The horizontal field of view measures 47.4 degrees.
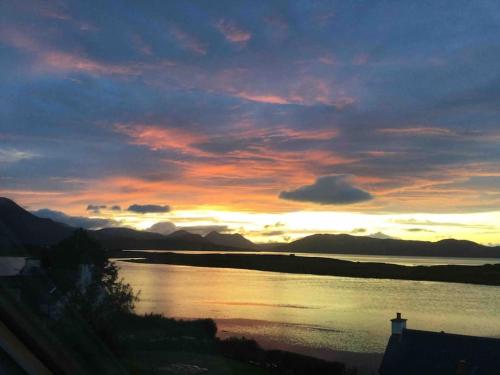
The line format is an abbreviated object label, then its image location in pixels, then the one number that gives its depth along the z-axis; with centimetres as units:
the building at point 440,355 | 1028
